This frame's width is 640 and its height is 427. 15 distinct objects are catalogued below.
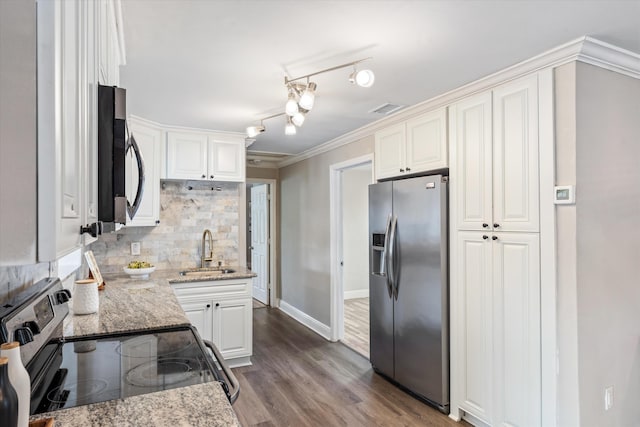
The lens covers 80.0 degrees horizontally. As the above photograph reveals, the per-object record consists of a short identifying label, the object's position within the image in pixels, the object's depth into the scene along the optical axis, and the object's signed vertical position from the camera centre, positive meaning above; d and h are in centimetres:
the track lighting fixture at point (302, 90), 198 +73
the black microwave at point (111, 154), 96 +16
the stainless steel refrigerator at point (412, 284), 278 -54
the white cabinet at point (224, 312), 348 -90
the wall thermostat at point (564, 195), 203 +12
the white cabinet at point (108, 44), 114 +63
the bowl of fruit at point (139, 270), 338 -47
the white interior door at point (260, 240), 611 -40
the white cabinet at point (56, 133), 52 +13
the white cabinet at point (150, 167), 353 +47
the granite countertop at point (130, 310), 168 -50
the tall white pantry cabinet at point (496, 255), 222 -25
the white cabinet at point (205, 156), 382 +62
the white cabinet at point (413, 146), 286 +58
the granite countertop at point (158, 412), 89 -48
